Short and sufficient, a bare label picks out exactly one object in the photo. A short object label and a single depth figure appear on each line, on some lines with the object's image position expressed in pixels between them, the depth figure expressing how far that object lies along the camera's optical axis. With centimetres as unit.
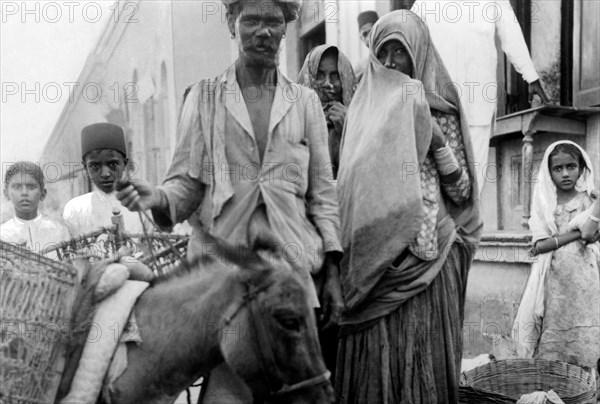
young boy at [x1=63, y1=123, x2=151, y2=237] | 402
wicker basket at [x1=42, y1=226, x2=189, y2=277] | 288
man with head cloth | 266
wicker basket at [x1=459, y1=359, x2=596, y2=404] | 424
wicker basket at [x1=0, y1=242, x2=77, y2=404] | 215
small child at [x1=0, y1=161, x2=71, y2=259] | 416
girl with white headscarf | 504
